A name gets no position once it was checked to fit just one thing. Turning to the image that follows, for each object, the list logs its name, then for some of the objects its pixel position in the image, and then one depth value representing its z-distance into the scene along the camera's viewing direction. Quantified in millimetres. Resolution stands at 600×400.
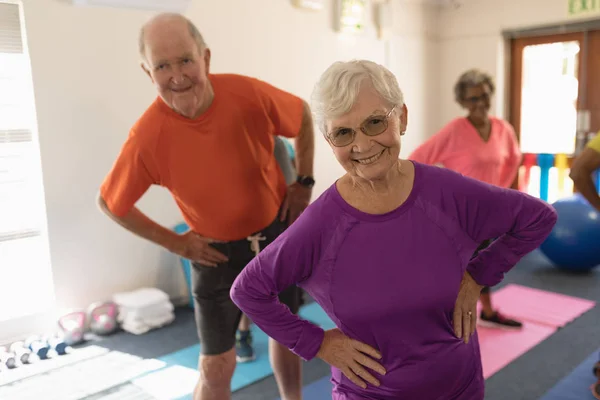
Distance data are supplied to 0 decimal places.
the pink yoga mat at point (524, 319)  3010
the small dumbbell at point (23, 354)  3131
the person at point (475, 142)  3096
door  5371
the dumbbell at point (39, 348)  3184
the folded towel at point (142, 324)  3518
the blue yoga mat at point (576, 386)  2527
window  3223
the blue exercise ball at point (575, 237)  4160
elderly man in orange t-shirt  1765
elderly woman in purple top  1151
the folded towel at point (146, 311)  3521
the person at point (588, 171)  2074
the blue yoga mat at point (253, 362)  2832
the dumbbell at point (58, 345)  3242
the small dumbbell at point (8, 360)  3080
